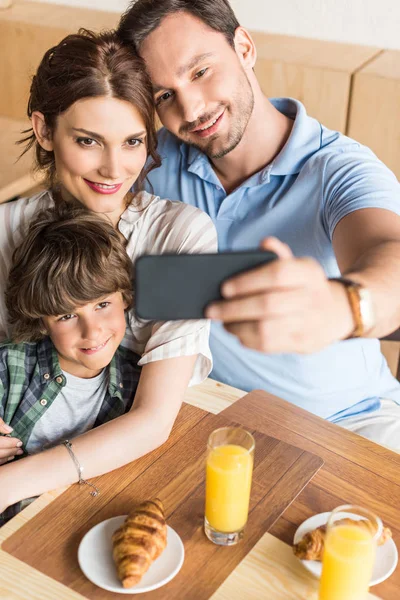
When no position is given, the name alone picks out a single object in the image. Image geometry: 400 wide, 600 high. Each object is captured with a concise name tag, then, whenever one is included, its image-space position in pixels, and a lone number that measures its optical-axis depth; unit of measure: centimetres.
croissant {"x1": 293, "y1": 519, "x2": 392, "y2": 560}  111
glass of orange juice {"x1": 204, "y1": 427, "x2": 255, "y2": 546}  115
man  165
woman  143
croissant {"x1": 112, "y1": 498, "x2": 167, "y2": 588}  107
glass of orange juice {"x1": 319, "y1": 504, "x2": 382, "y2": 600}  102
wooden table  109
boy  148
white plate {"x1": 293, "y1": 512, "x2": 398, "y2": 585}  110
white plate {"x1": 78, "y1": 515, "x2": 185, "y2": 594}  108
